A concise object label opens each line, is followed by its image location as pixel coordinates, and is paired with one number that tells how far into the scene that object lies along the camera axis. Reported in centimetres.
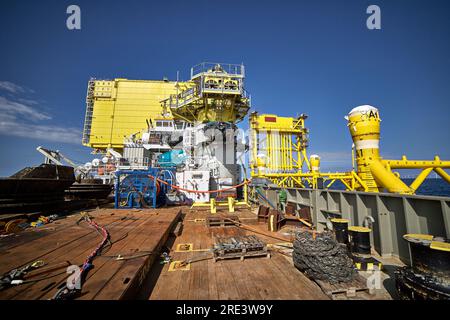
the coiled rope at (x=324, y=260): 263
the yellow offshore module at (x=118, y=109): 3100
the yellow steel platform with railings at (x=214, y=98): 1830
